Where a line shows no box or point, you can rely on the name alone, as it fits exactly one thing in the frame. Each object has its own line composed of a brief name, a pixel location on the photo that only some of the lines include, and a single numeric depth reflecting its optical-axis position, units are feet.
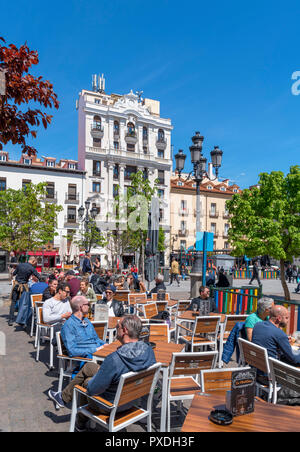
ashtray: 7.75
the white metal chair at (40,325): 19.91
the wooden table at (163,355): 11.70
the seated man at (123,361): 9.96
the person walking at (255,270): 81.94
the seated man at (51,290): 25.82
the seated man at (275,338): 13.00
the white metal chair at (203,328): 19.01
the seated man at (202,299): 23.81
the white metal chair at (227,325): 20.16
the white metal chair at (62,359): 14.01
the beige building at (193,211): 157.69
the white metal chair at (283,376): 10.59
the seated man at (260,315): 15.55
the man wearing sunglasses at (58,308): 20.81
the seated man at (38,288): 28.37
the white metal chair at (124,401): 9.64
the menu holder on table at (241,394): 8.04
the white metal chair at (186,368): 12.02
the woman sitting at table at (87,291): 26.25
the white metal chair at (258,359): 12.60
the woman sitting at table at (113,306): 23.20
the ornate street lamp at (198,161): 36.80
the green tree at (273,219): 53.47
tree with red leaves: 10.89
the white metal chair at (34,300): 26.07
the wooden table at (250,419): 7.69
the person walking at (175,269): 78.48
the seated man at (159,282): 31.16
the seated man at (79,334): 14.38
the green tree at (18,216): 70.95
